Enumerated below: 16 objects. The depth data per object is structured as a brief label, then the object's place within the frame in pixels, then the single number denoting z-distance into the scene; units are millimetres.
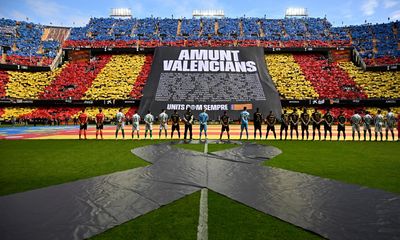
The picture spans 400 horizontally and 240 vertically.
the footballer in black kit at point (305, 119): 17547
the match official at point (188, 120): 16969
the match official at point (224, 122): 17156
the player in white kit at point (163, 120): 18409
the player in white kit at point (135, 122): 18672
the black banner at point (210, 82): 37375
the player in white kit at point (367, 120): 17425
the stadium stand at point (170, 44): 40750
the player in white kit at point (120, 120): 17897
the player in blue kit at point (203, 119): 16859
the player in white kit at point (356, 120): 17297
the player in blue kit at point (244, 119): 17475
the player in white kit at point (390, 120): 17281
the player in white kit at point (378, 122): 17344
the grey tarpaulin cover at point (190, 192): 4137
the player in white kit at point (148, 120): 18234
